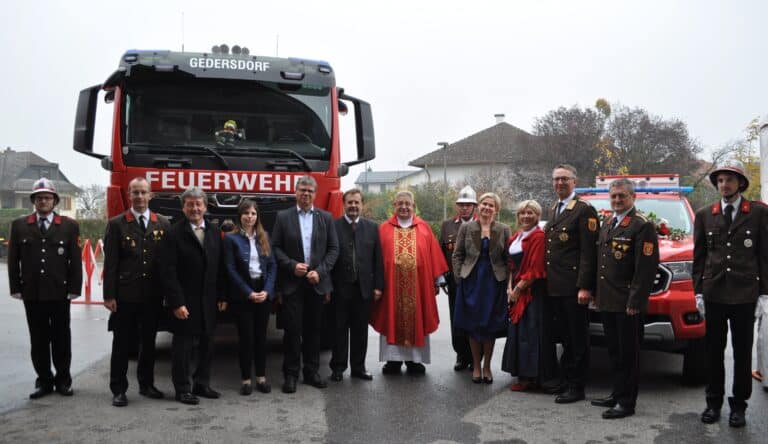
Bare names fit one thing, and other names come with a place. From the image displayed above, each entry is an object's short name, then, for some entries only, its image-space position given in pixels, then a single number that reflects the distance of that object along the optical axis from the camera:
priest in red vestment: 7.61
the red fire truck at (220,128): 7.65
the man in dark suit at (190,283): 6.39
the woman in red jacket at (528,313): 6.91
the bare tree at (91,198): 66.52
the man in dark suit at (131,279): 6.39
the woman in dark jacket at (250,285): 6.78
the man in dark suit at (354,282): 7.41
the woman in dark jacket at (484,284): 7.31
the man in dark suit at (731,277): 5.72
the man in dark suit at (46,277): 6.49
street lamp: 34.38
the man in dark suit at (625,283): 5.97
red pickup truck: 6.62
